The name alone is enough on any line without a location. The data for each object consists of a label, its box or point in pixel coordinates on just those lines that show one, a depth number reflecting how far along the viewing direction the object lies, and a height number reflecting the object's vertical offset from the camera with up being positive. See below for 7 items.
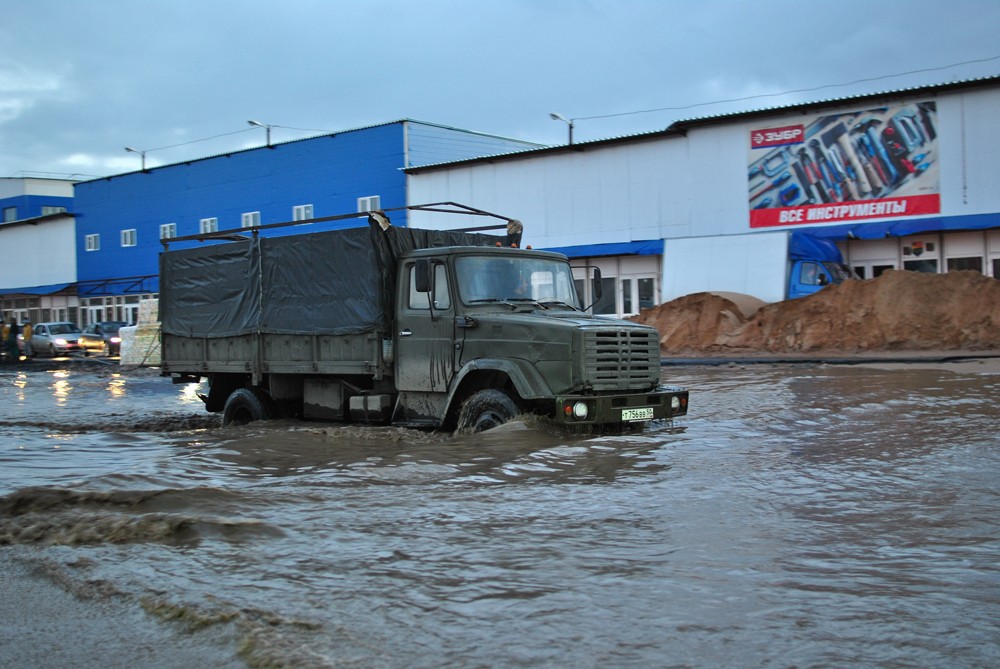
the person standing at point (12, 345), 34.47 +0.03
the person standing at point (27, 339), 36.78 +0.26
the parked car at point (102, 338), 35.72 +0.22
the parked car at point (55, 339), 36.34 +0.24
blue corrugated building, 41.09 +7.44
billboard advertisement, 27.06 +4.80
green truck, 9.68 +0.00
